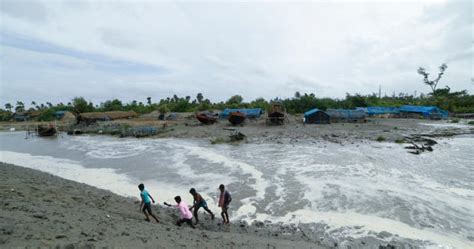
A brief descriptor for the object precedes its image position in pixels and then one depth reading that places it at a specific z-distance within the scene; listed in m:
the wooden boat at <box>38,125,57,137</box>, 40.84
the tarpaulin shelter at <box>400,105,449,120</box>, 54.28
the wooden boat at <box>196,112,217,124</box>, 43.12
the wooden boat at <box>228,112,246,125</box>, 41.75
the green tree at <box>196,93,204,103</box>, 90.06
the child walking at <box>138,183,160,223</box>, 8.26
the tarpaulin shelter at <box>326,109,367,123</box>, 46.59
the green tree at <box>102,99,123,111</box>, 81.25
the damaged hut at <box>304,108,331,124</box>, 43.19
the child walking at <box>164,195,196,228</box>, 8.22
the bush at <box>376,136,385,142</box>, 27.91
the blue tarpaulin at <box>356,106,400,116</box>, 58.59
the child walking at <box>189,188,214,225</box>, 8.63
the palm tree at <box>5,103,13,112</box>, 96.77
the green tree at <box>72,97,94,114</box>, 75.19
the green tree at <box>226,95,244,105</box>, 76.84
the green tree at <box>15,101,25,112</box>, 93.25
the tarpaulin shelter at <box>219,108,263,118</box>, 49.41
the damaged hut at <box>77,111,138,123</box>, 54.41
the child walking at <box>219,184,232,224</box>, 8.77
